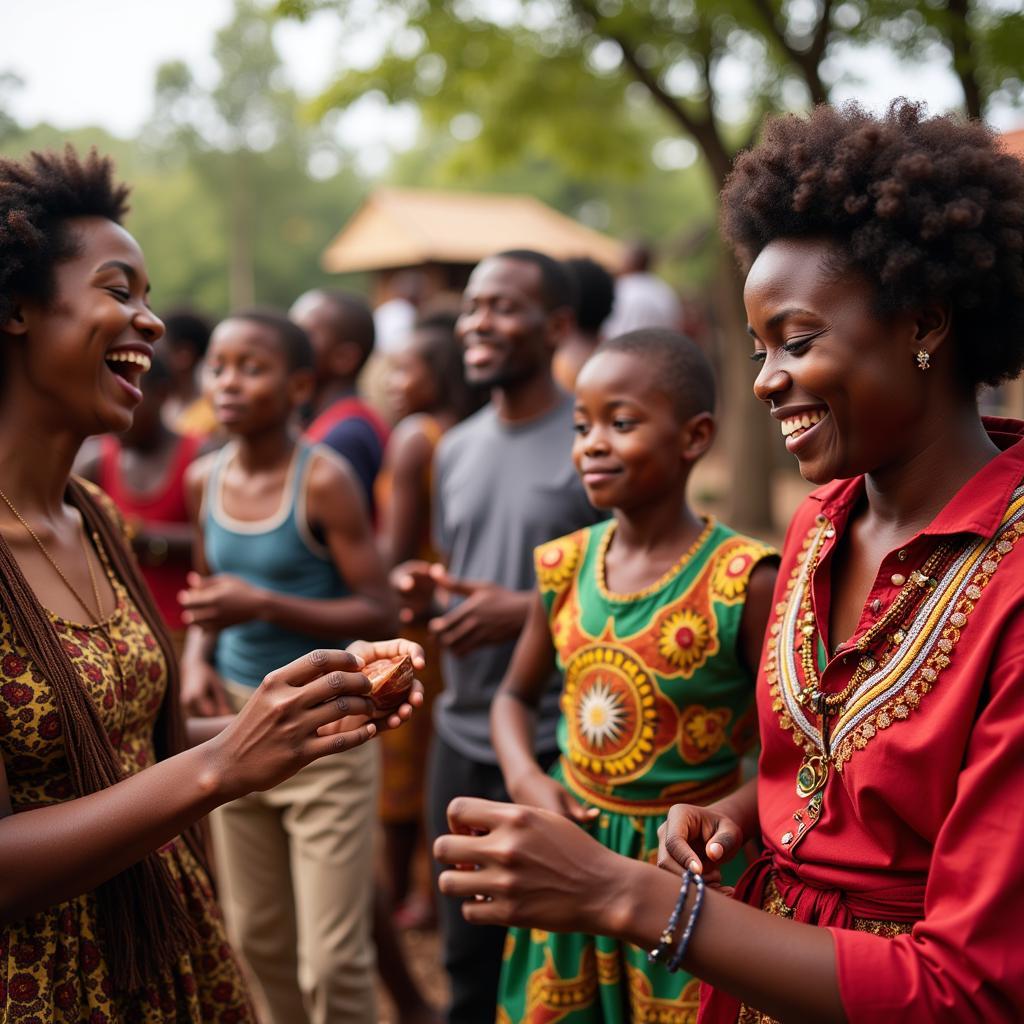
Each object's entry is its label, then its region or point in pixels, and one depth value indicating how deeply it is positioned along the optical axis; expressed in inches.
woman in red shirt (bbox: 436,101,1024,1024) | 59.4
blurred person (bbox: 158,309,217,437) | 264.7
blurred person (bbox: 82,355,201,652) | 193.9
